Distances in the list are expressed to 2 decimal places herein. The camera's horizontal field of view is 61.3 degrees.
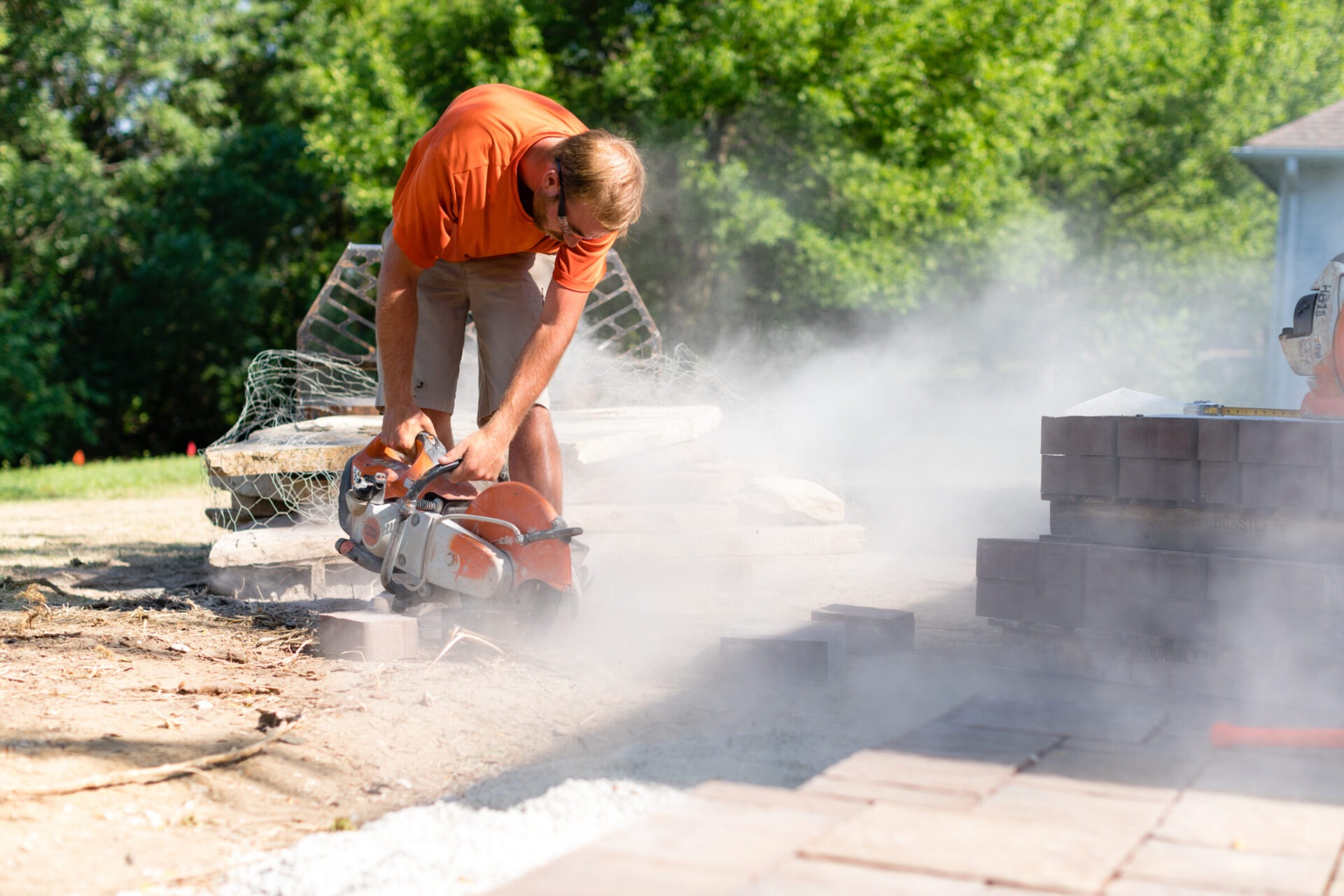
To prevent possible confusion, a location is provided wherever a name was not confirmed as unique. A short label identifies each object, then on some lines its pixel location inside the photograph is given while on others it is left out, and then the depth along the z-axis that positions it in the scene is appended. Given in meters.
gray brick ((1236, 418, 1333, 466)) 2.98
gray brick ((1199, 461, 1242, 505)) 3.14
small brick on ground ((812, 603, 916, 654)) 3.74
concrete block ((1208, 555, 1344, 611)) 2.96
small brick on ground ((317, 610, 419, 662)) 3.51
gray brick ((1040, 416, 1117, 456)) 3.41
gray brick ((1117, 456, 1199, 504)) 3.23
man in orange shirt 3.32
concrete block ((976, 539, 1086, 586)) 3.41
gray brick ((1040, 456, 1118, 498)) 3.41
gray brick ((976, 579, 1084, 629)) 3.41
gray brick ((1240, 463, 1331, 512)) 2.99
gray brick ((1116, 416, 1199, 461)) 3.22
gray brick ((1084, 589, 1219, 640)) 3.17
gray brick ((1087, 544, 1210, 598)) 3.18
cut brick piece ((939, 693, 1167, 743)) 2.46
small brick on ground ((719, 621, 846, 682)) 3.33
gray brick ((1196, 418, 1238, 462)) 3.13
